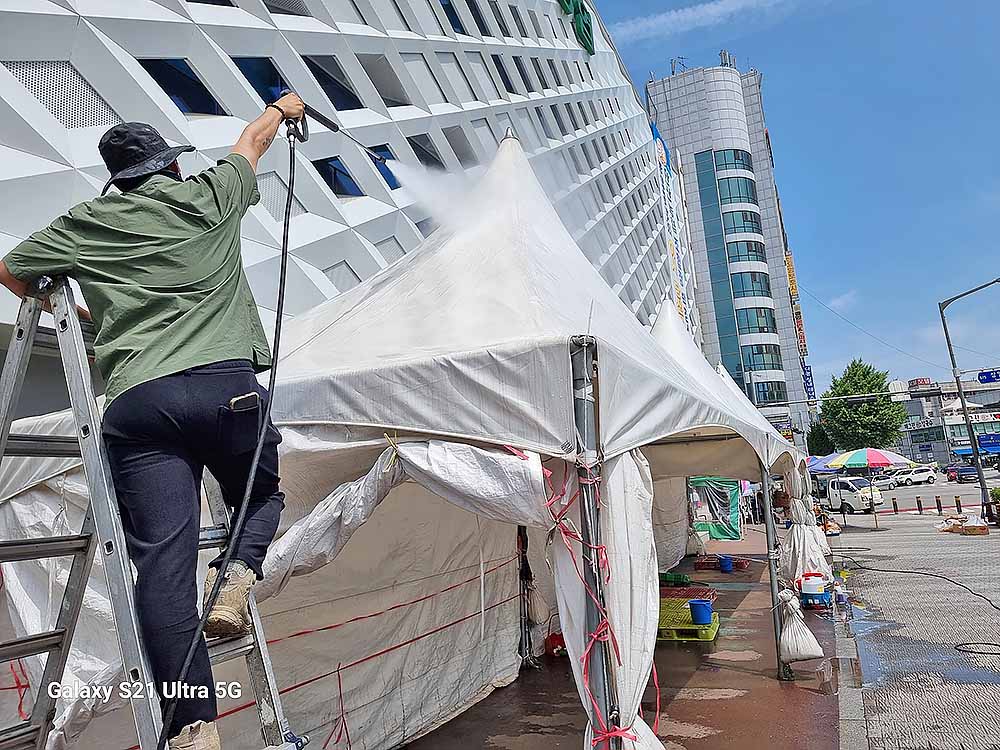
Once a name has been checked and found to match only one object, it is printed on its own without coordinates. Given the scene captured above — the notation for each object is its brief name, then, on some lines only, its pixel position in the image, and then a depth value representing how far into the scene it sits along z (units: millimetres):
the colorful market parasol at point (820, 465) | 23975
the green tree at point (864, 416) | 42469
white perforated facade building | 7559
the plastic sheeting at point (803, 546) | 9633
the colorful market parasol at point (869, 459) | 21172
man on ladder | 1759
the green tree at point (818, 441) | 50688
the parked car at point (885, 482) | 47312
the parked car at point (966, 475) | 47500
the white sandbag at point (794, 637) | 6496
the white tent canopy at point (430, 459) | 3268
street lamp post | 21138
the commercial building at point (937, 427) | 87031
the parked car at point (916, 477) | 49934
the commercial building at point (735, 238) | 58094
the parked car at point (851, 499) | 28416
